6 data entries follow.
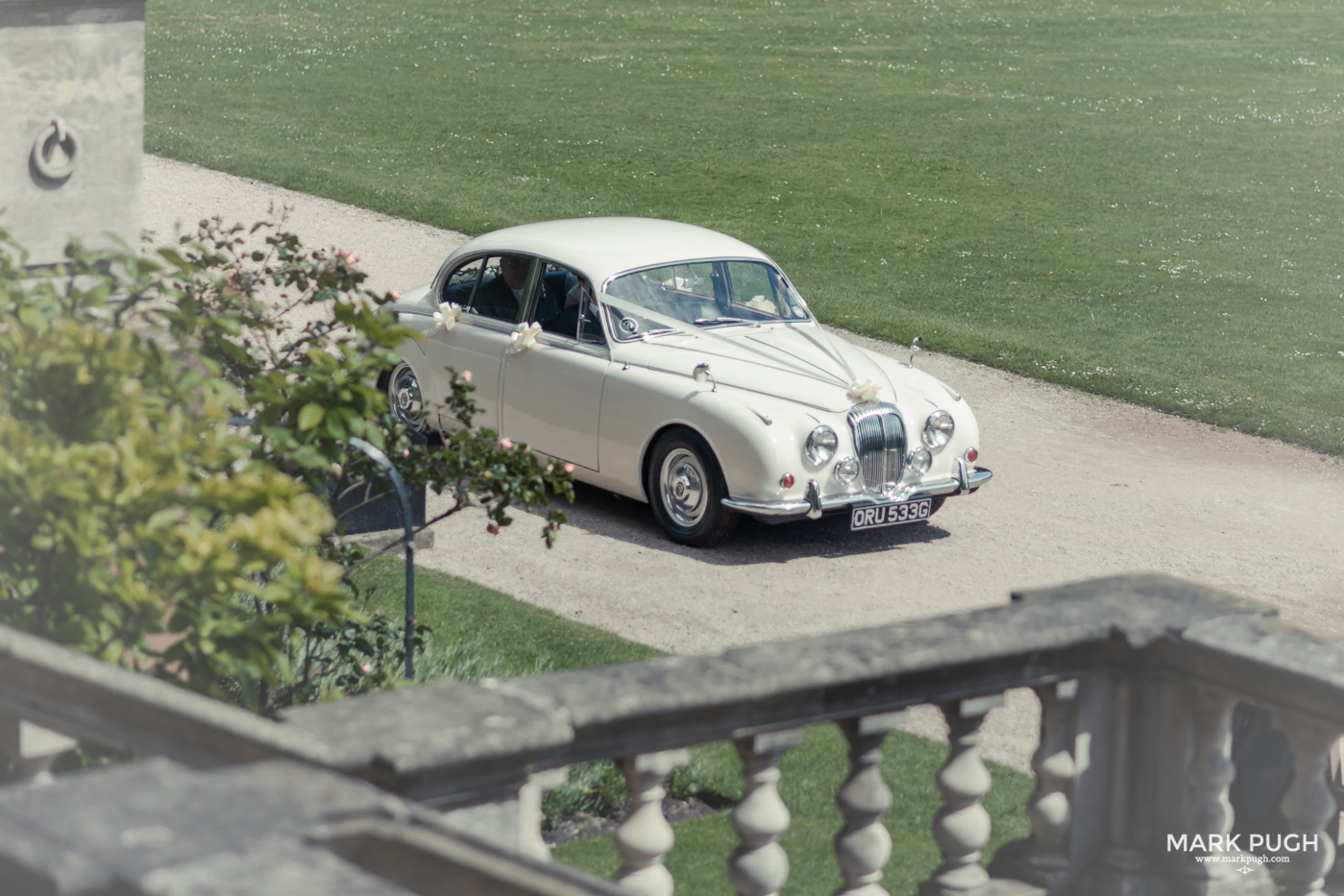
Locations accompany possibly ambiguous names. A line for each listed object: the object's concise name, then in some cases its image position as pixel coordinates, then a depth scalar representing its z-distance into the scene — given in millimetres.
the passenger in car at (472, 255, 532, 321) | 19969
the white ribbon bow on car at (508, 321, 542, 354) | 19328
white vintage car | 17609
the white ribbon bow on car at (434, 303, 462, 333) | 20297
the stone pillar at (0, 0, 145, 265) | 12320
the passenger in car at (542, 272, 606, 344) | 19078
